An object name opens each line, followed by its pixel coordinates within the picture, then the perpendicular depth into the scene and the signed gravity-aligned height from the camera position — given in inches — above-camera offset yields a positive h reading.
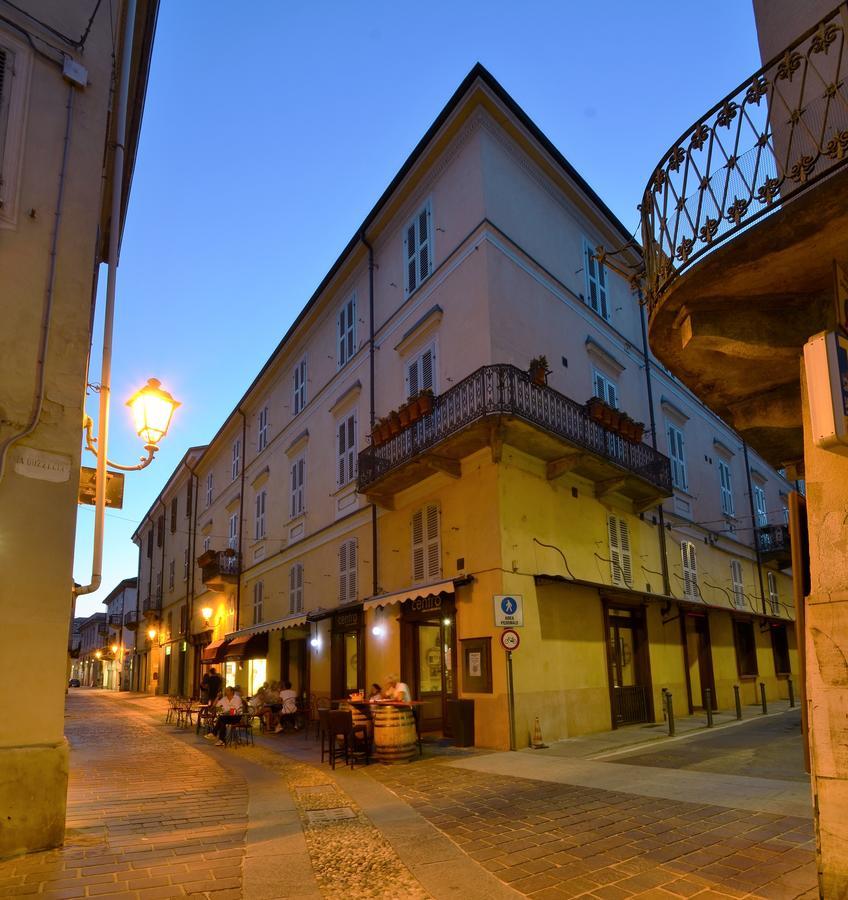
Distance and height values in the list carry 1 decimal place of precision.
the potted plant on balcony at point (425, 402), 564.7 +167.8
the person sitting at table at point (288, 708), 667.4 -87.4
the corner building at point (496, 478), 531.5 +119.7
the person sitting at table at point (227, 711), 575.5 -78.2
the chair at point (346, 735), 417.7 -73.8
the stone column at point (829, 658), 161.9 -13.1
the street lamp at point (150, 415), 331.0 +95.5
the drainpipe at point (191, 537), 1374.3 +163.1
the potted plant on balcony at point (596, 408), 594.5 +168.6
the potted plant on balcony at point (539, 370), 542.3 +185.5
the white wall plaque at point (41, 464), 248.8 +55.6
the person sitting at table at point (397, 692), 466.0 -52.8
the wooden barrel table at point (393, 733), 423.1 -72.4
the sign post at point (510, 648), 453.7 -24.4
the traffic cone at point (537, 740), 480.4 -89.0
